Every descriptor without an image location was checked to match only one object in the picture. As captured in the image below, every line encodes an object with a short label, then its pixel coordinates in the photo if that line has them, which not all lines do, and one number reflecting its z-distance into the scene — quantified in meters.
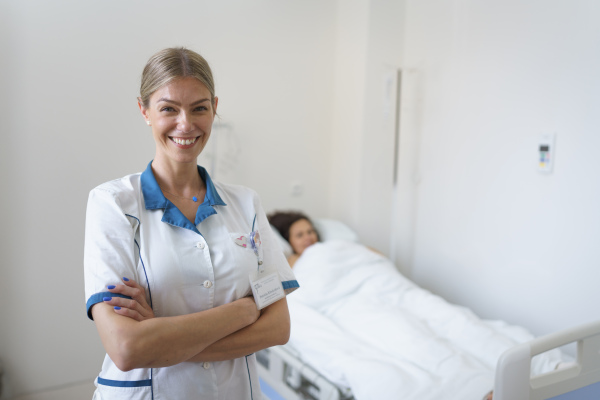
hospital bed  1.37
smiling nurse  1.03
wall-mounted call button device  2.46
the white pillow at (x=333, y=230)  3.22
